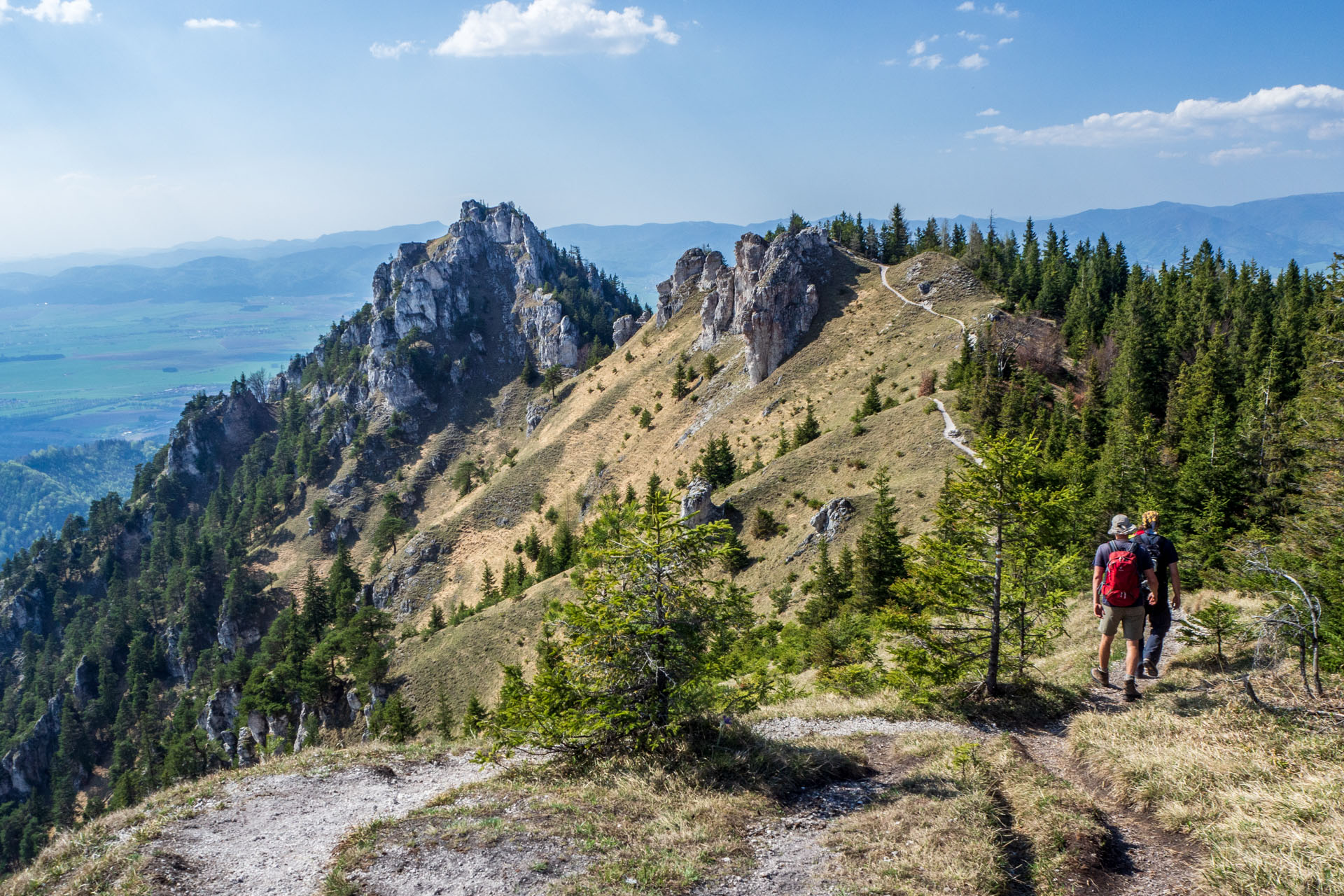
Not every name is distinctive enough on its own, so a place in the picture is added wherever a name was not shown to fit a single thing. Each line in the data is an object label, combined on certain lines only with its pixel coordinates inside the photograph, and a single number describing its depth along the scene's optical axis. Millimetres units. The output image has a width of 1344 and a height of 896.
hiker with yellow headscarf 13500
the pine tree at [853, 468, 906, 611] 34719
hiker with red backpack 13266
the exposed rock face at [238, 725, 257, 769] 67312
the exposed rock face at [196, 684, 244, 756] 79375
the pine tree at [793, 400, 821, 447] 66875
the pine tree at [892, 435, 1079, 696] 14961
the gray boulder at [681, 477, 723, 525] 56656
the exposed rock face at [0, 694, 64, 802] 103625
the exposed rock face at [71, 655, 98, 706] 114312
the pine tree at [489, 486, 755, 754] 14211
